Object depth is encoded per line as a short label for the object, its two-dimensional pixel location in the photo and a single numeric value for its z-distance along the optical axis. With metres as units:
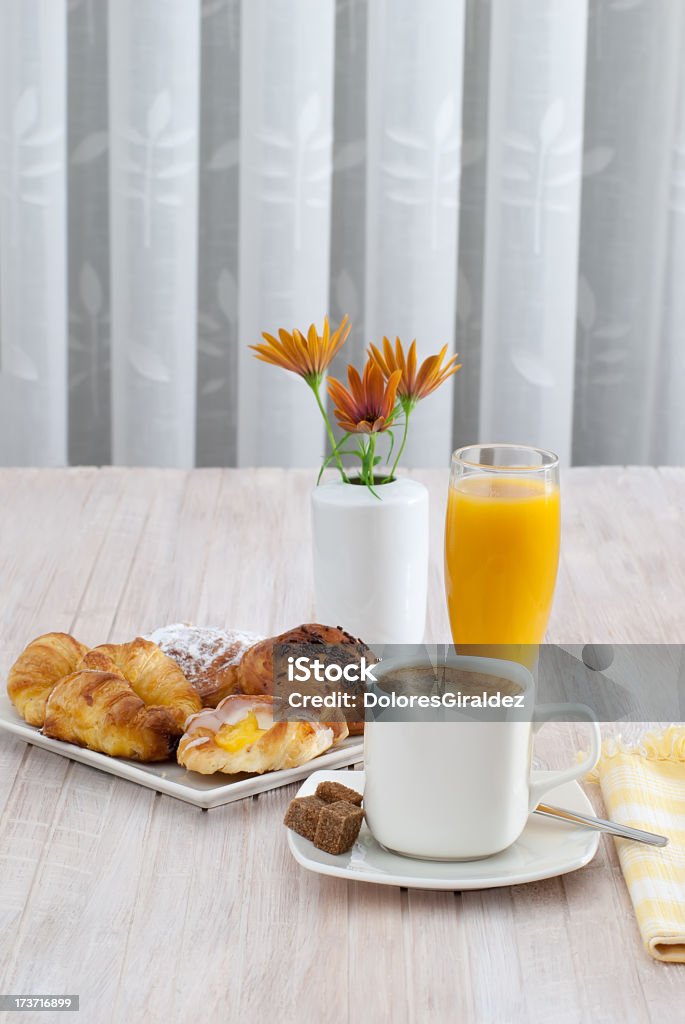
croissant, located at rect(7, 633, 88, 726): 1.35
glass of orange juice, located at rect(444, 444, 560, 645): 1.45
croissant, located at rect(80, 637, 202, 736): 1.32
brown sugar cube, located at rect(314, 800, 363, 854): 1.20
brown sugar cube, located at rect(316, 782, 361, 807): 1.24
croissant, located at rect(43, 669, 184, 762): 1.29
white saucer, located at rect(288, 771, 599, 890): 1.18
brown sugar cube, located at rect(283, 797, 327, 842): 1.21
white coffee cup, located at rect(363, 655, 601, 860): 1.19
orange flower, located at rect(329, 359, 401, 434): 1.42
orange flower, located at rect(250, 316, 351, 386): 1.43
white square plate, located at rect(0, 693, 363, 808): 1.26
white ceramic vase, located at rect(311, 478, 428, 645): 1.45
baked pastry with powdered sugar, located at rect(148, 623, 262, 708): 1.35
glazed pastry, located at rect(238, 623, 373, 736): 1.34
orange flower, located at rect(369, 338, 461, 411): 1.44
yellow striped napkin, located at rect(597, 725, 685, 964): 1.15
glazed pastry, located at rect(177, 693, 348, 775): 1.27
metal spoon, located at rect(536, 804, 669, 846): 1.22
